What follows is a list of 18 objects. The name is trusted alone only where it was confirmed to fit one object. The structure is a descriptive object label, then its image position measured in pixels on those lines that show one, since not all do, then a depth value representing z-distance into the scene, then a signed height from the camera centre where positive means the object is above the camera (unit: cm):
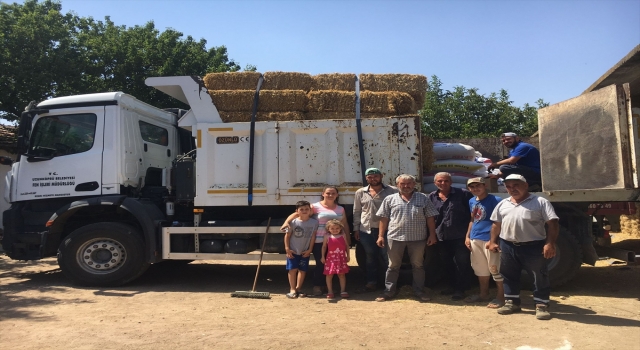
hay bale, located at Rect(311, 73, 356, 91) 670 +189
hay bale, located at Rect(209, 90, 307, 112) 655 +161
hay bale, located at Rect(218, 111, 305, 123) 653 +137
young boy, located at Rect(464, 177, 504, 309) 536 -37
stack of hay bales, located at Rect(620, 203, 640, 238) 1005 -53
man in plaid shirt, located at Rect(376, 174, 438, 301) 568 -27
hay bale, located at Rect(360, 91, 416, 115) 641 +150
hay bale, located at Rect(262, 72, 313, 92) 670 +191
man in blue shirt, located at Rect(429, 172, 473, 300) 577 -21
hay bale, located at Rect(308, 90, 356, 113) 650 +155
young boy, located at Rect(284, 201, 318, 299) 615 -46
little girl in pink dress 597 -60
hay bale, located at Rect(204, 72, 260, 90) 665 +191
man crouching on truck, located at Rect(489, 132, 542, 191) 631 +60
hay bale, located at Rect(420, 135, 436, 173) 644 +77
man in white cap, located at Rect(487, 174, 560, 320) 486 -37
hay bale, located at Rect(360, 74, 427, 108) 662 +183
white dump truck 636 +50
